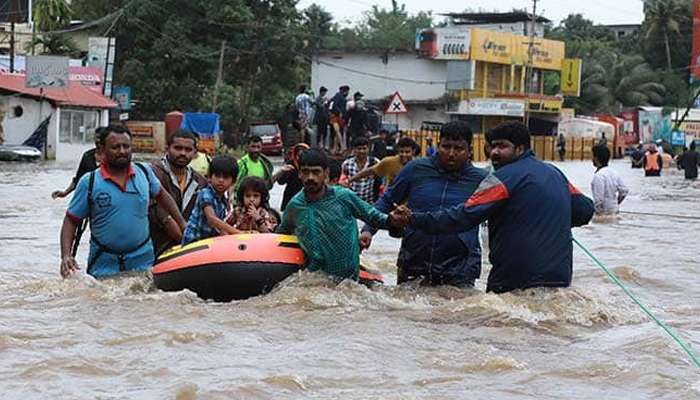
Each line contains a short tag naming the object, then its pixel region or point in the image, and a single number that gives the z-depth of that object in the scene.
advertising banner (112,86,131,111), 52.41
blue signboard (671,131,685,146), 73.38
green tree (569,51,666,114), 88.81
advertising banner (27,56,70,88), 41.53
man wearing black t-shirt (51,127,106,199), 12.95
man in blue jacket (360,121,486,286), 8.39
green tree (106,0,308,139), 56.97
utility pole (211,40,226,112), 55.94
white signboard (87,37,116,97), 50.69
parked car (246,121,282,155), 46.22
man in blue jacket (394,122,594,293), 7.74
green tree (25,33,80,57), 57.12
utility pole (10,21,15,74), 45.59
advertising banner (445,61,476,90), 66.06
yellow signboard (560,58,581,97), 75.50
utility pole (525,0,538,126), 66.99
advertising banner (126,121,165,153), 51.84
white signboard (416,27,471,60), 65.44
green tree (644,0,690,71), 94.75
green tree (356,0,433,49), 113.69
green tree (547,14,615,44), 119.25
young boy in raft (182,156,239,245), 9.12
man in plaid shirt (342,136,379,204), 13.80
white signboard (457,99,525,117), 64.69
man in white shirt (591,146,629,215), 17.02
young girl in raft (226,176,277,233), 9.40
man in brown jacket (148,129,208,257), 9.30
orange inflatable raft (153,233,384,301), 8.80
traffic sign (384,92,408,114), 33.34
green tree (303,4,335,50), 98.56
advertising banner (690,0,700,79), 68.62
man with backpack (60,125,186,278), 8.41
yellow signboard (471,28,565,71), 66.69
